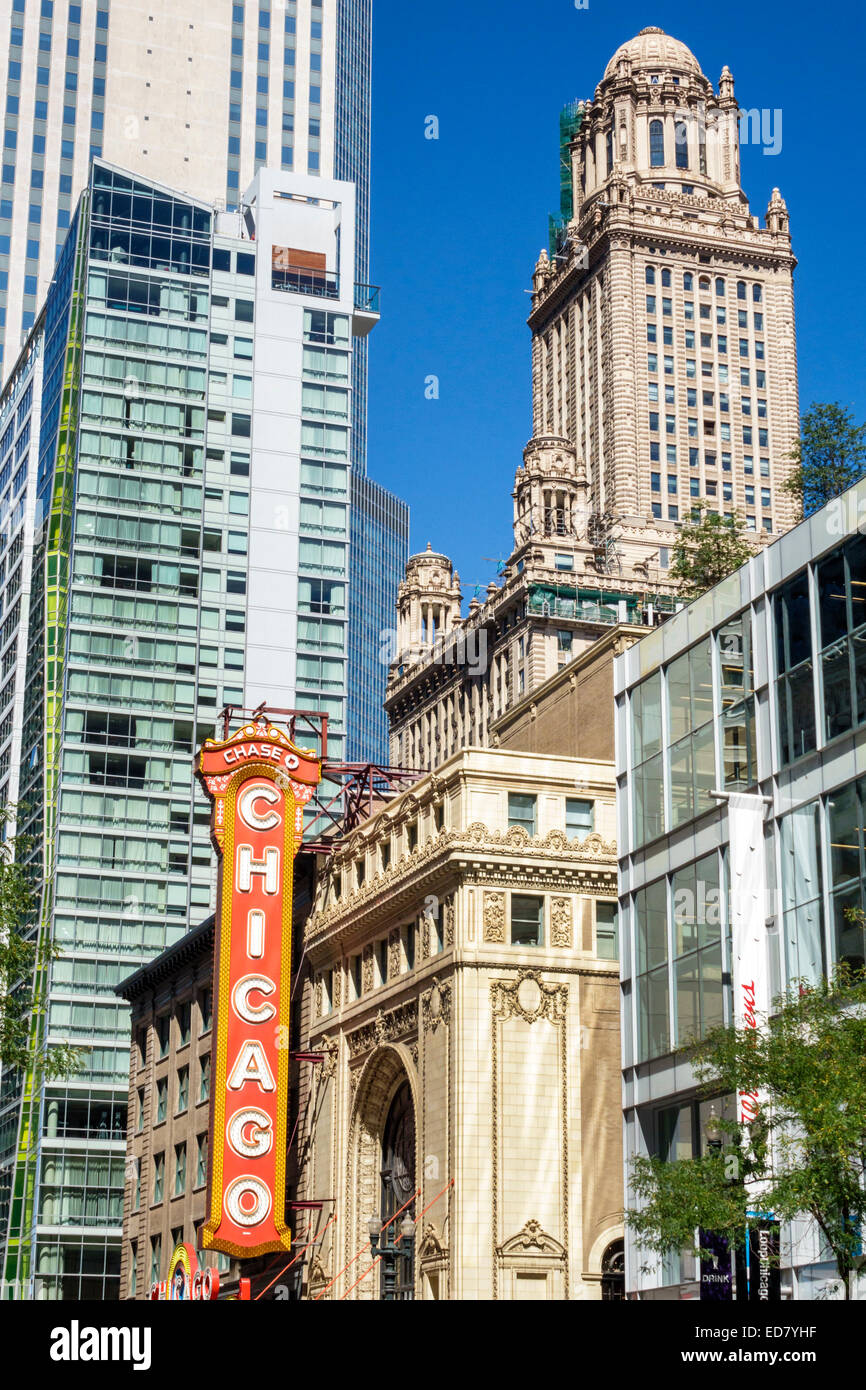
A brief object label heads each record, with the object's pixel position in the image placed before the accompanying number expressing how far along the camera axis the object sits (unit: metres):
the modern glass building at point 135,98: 186.62
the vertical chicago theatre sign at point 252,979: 67.56
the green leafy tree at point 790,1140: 27.78
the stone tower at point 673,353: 155.62
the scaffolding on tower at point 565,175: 180.88
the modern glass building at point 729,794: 36.19
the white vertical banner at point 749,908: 36.56
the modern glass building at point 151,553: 118.50
